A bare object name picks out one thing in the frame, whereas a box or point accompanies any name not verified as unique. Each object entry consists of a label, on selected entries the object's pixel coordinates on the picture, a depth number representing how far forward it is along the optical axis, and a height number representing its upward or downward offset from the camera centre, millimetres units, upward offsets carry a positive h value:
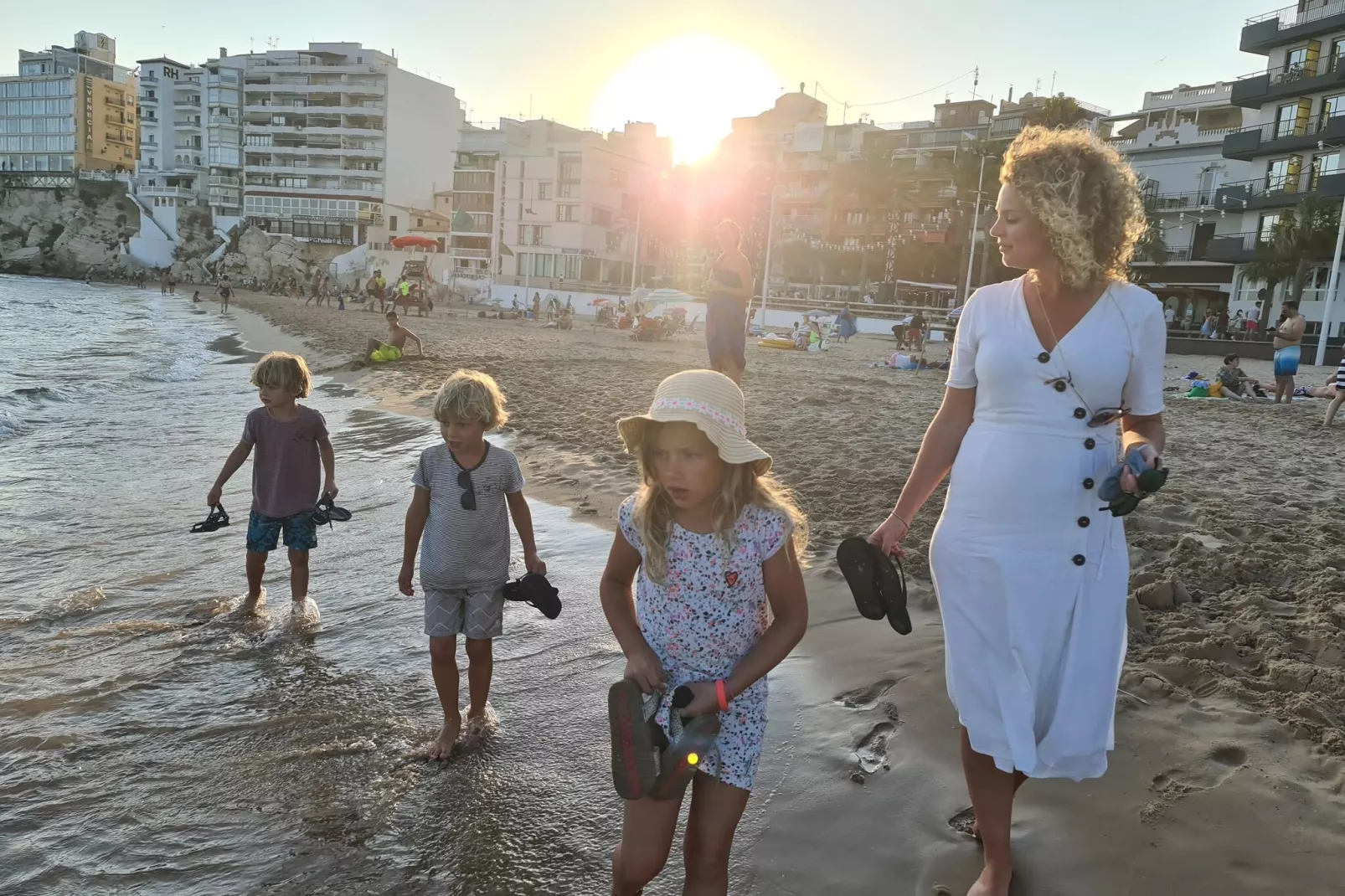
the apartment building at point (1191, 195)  42594 +8990
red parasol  51750 +4047
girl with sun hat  2082 -694
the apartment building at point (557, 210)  68875 +9172
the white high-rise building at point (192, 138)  89562 +17057
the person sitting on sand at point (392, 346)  16531 -822
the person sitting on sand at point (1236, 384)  14984 -247
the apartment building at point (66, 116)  109812 +22233
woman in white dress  2059 -302
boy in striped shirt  3219 -879
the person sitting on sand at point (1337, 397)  10789 -255
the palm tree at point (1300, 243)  31672 +5098
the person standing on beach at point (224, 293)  41500 -35
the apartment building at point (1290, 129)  34094 +10519
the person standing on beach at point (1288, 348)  13882 +429
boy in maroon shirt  4328 -877
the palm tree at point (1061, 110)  41281 +12250
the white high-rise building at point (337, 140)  82250 +16402
